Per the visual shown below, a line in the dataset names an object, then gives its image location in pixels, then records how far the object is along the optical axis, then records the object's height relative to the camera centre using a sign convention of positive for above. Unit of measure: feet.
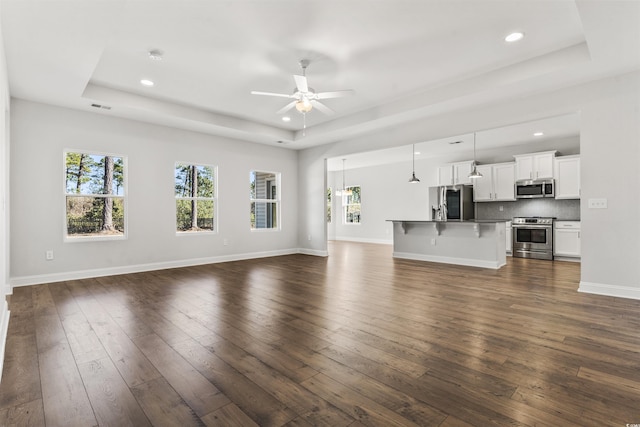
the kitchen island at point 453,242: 19.51 -2.15
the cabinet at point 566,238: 21.94 -2.11
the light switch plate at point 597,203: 12.85 +0.18
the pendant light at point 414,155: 24.08 +4.97
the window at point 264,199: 24.39 +0.97
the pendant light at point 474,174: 22.68 +2.52
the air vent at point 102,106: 15.78 +5.34
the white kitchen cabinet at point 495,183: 25.36 +2.12
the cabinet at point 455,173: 27.66 +3.24
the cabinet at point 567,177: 22.24 +2.24
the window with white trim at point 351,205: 38.83 +0.71
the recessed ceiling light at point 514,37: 10.77 +5.92
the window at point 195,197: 20.45 +0.99
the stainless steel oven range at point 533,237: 23.07 -2.14
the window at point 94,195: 16.55 +0.99
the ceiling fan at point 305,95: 12.61 +4.70
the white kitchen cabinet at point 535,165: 23.20 +3.26
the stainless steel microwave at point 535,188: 23.17 +1.51
